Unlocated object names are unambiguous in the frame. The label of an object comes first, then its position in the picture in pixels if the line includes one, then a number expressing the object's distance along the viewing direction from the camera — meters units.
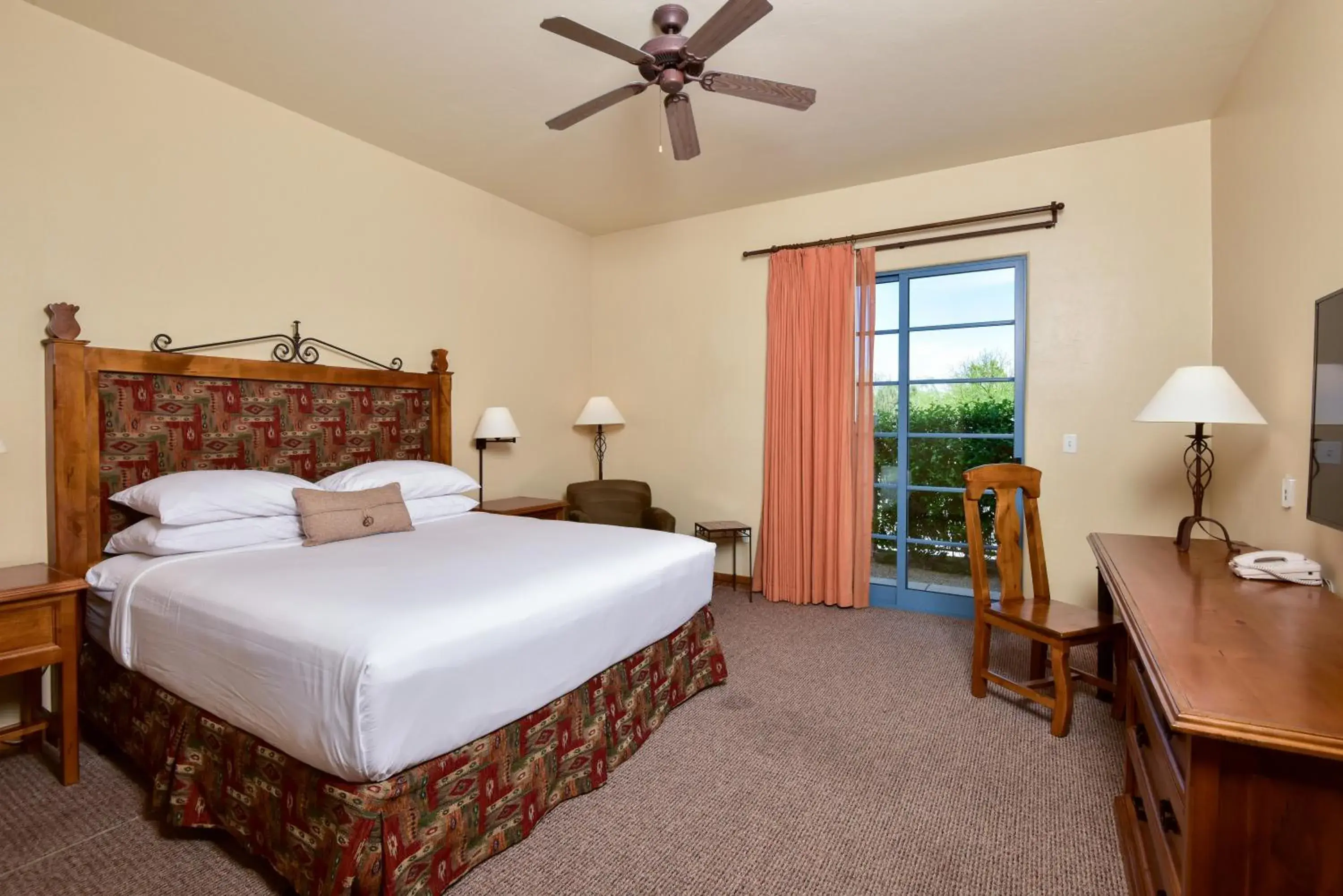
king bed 1.53
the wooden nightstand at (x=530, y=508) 3.93
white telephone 1.86
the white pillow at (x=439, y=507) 3.28
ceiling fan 2.10
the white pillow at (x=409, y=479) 3.10
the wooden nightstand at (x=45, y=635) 2.05
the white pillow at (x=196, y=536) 2.36
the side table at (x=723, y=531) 4.47
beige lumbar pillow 2.65
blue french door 3.93
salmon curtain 4.22
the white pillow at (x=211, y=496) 2.39
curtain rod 3.68
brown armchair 4.61
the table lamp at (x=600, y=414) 4.84
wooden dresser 1.03
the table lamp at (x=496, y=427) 4.10
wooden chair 2.46
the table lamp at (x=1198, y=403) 2.27
